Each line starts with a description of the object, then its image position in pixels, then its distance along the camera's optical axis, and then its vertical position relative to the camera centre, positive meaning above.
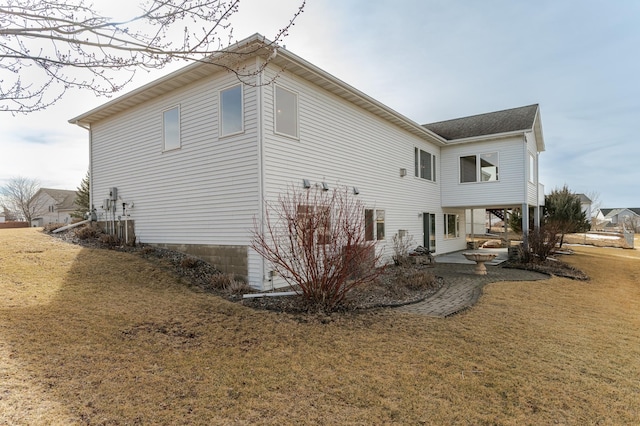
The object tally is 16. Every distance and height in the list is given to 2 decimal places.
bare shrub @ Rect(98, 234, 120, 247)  11.14 -0.78
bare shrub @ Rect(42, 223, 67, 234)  13.29 -0.38
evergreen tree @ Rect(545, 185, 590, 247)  23.12 +0.43
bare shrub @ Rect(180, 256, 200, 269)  9.02 -1.22
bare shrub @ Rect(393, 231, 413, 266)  12.41 -1.26
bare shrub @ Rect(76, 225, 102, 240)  12.00 -0.55
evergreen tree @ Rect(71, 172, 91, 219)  27.09 +1.73
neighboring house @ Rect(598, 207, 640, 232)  75.31 -0.02
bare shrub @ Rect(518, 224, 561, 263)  13.12 -1.24
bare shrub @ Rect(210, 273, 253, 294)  7.52 -1.53
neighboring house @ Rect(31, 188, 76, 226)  42.78 +1.45
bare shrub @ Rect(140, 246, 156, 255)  10.17 -0.99
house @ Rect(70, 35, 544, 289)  8.29 +1.87
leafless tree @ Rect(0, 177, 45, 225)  41.91 +2.51
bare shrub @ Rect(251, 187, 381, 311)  5.97 -0.69
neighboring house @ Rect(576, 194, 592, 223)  45.42 +1.70
